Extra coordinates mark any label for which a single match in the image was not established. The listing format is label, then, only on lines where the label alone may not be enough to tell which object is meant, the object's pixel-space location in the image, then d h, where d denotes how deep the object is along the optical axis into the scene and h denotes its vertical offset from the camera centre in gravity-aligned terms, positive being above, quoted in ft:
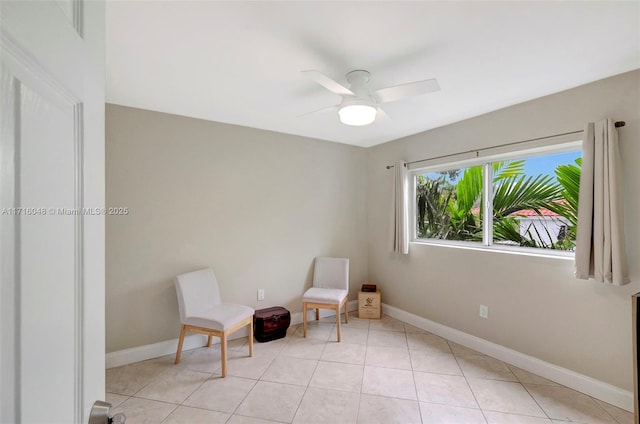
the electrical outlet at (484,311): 9.18 -3.21
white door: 1.22 +0.01
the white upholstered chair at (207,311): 7.91 -2.96
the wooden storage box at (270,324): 9.89 -3.92
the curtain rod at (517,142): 6.63 +2.05
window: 8.06 +0.37
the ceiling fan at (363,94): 5.68 +2.51
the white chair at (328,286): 10.36 -2.99
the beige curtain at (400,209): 11.51 +0.13
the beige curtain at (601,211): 6.41 +0.01
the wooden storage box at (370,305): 12.16 -3.97
